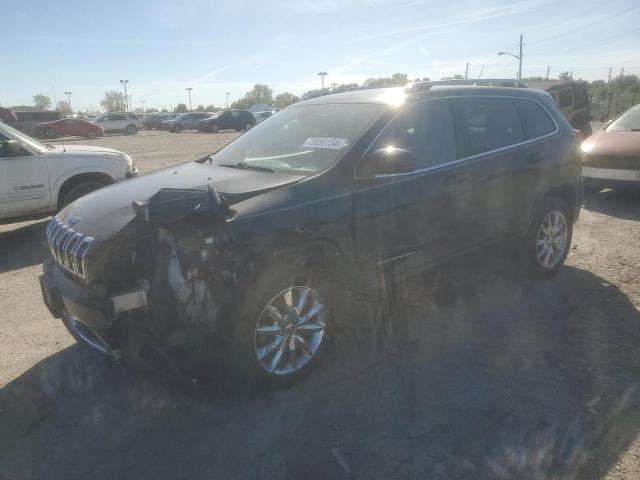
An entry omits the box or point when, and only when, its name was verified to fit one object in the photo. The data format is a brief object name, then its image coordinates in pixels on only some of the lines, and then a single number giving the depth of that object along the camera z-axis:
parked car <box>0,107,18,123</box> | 27.98
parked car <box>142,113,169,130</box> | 46.06
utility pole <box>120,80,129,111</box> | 98.12
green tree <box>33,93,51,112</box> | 130.75
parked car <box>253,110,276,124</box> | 40.40
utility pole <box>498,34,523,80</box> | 53.33
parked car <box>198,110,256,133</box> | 35.53
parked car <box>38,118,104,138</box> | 30.03
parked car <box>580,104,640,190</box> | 7.79
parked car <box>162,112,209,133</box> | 39.51
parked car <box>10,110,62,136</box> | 30.11
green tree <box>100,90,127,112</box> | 116.00
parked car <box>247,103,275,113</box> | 46.04
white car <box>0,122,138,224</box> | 6.38
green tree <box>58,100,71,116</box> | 112.78
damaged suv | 2.72
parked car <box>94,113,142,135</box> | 37.66
